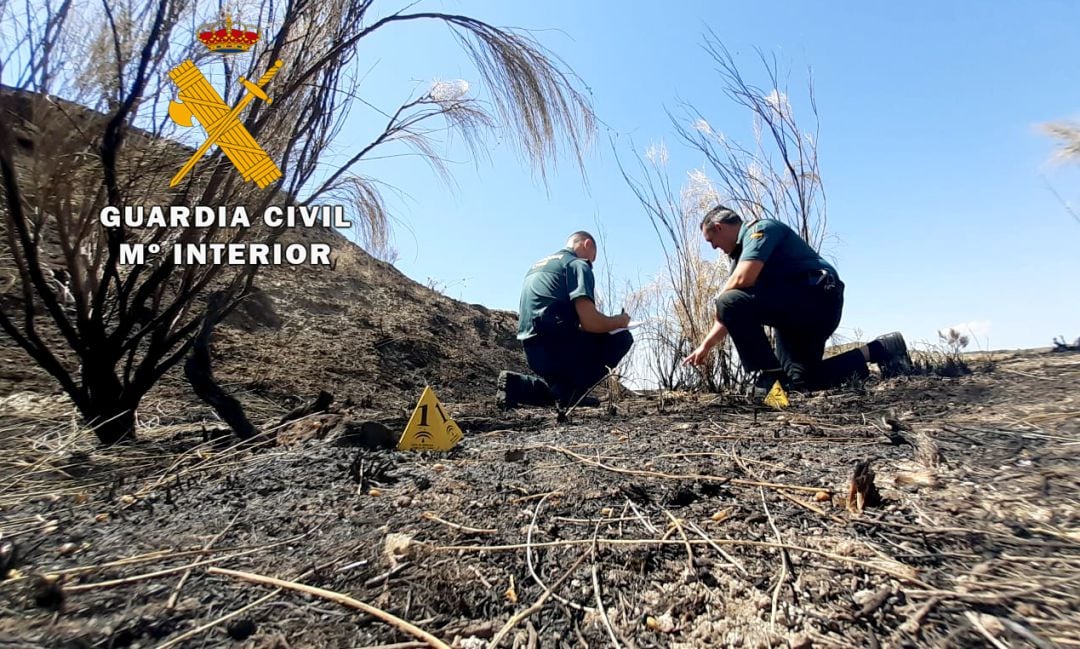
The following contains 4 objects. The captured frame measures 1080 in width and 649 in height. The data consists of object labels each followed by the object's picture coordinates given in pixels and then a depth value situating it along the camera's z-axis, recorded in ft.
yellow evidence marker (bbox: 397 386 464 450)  6.64
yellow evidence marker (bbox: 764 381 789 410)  8.84
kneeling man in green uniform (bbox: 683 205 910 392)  10.48
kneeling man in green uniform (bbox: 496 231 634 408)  11.93
